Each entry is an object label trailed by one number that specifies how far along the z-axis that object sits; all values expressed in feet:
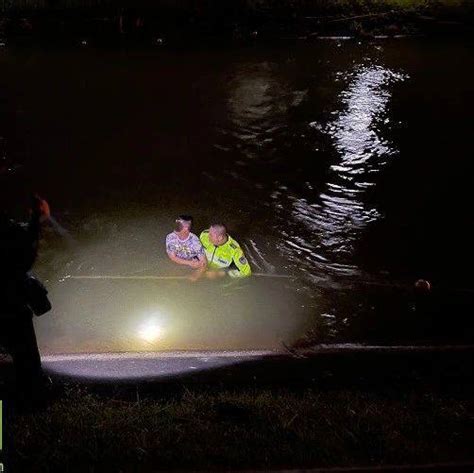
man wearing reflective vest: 19.49
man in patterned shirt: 19.77
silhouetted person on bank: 11.02
